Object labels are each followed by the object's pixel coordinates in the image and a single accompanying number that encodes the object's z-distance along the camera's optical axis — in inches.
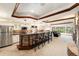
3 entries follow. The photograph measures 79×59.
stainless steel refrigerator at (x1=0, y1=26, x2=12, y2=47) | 112.4
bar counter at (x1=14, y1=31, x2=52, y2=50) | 106.6
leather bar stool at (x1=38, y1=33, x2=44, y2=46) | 126.0
